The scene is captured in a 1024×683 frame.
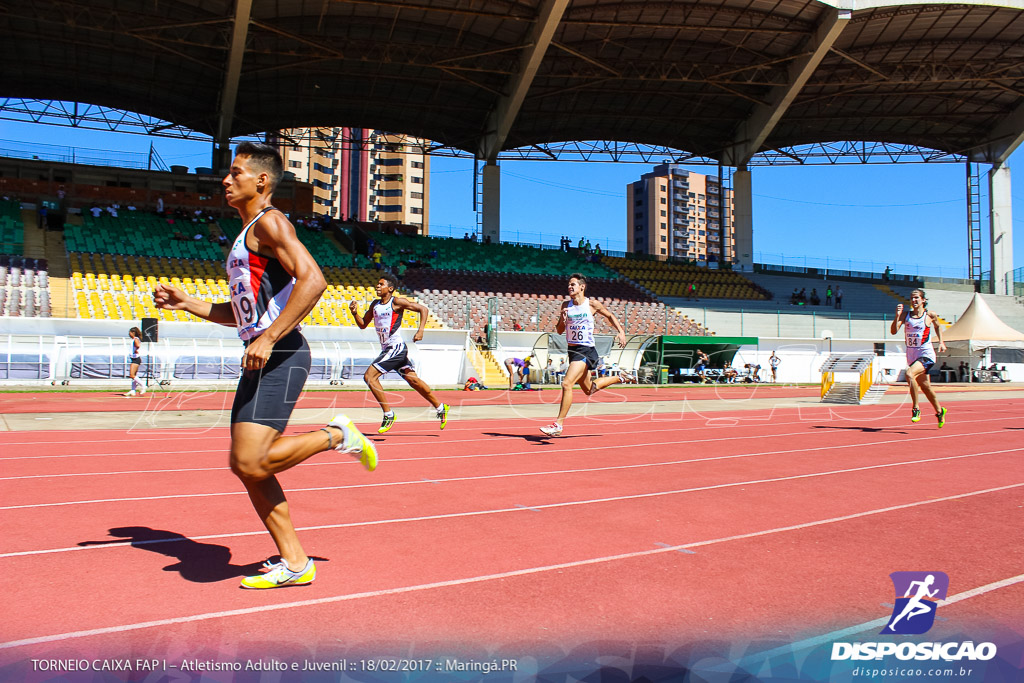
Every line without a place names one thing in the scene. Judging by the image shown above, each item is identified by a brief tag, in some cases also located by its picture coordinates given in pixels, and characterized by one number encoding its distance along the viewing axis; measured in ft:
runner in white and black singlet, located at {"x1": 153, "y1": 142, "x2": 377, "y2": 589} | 11.02
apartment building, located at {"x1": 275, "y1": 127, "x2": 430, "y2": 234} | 354.33
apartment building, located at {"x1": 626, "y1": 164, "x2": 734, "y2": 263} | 500.33
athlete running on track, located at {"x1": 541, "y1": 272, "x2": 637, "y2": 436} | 32.12
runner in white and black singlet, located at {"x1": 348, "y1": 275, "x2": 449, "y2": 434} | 33.19
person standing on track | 59.67
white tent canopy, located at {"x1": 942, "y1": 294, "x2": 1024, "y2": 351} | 107.86
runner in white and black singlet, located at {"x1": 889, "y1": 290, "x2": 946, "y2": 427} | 38.01
